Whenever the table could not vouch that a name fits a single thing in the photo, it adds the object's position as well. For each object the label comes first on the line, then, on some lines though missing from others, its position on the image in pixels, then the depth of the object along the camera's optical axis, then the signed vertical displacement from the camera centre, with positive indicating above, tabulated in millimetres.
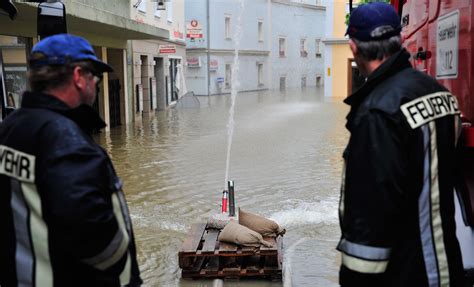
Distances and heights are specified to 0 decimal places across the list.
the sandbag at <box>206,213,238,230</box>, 6500 -1577
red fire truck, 3604 -42
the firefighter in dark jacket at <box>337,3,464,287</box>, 2555 -429
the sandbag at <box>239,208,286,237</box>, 6188 -1515
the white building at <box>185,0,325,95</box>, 41938 +1314
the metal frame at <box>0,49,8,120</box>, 6879 -359
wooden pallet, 5734 -1761
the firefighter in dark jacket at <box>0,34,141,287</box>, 2428 -461
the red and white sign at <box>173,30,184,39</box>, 32350 +1366
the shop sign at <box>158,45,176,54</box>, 27438 +495
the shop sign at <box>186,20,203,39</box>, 37781 +1821
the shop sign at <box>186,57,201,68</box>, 41625 -8
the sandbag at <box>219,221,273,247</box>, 5797 -1527
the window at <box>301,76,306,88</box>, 57188 -1698
